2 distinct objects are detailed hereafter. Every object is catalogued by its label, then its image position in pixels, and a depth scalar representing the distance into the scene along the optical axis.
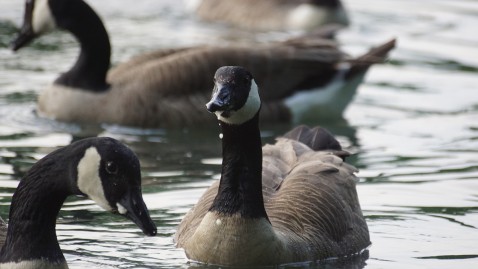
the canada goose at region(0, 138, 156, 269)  16.80
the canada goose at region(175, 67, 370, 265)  19.78
